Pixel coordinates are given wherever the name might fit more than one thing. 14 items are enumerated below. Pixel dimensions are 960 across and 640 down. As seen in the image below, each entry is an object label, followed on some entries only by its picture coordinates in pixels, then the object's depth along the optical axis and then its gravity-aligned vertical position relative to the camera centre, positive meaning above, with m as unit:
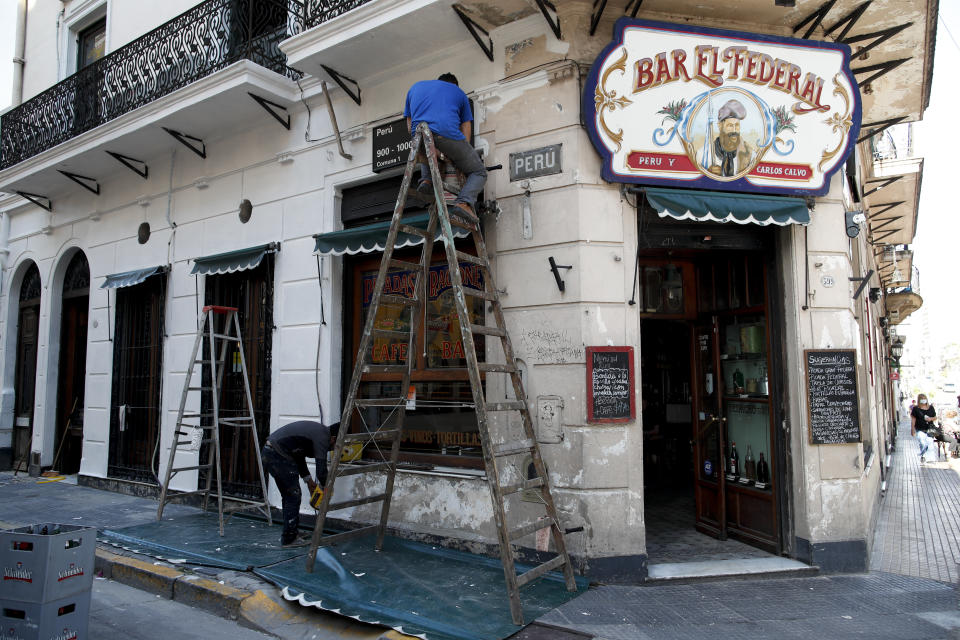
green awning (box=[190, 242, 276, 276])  7.74 +1.43
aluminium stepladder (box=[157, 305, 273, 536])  7.07 -0.55
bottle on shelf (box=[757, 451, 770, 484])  6.21 -1.05
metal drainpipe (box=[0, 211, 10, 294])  12.38 +2.73
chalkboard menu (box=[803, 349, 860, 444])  5.76 -0.26
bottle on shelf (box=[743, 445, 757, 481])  6.37 -1.03
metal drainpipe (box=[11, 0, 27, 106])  12.49 +6.54
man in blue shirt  5.30 +2.12
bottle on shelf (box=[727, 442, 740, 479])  6.58 -1.01
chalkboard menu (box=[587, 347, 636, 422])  5.39 -0.15
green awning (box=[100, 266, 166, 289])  9.02 +1.42
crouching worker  6.01 -0.84
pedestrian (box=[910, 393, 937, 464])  15.02 -1.31
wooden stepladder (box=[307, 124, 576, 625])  4.35 -0.18
